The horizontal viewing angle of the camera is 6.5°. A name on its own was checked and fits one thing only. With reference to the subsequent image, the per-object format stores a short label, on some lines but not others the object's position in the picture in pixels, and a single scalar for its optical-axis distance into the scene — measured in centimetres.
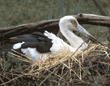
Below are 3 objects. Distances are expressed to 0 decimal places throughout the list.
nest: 1084
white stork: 1138
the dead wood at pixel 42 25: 1137
